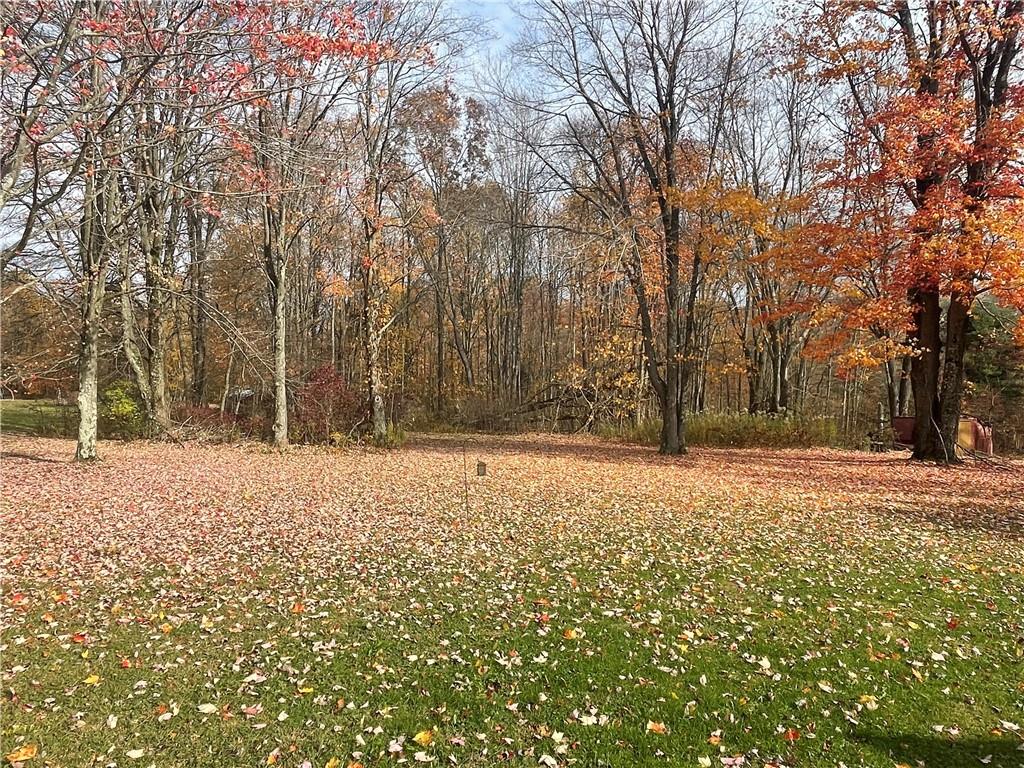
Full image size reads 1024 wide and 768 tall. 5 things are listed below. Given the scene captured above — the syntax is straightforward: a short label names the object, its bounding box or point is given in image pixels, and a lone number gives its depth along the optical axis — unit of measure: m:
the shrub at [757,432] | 18.31
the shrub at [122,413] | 16.50
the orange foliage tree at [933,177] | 12.02
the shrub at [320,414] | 16.80
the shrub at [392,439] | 16.72
